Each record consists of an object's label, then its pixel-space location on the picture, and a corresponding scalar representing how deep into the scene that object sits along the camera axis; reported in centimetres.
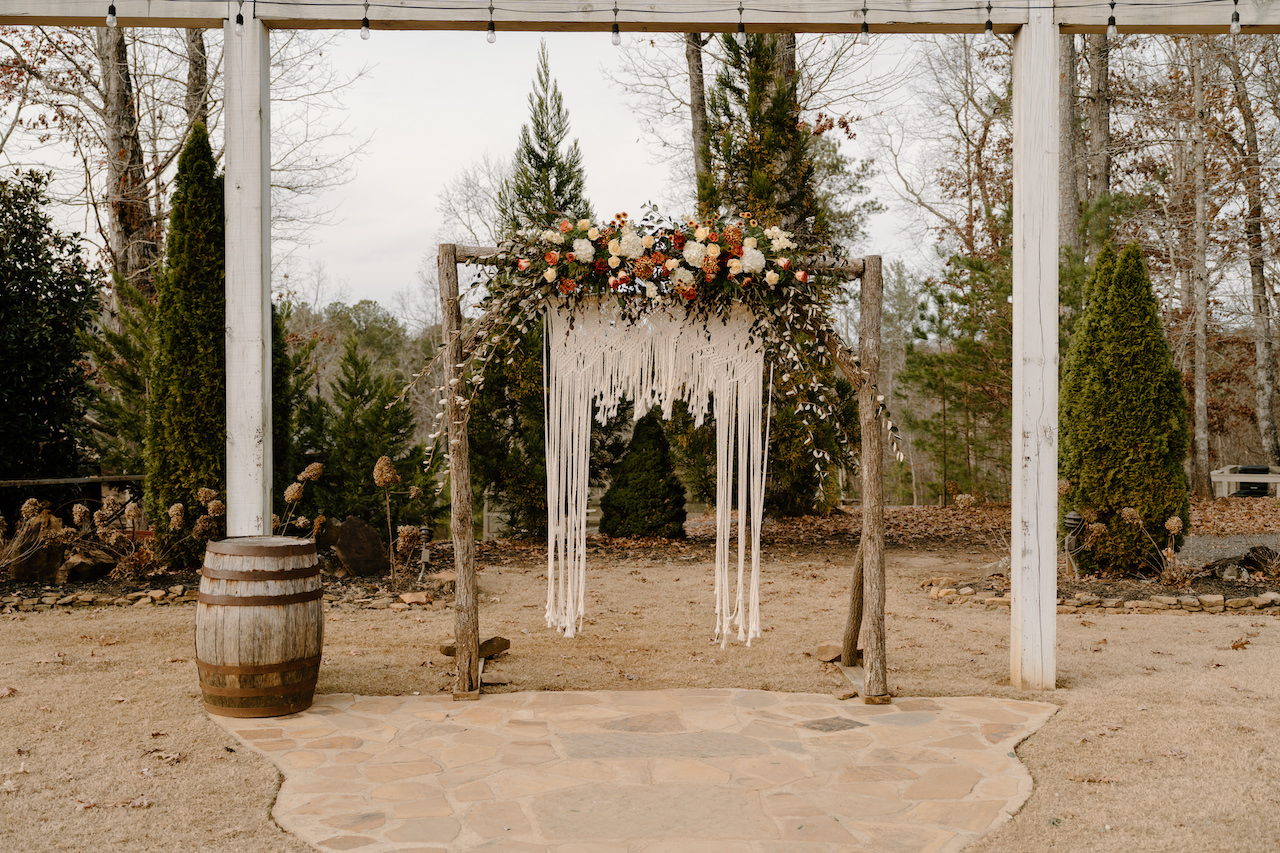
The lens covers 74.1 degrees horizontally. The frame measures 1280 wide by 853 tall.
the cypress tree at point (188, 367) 652
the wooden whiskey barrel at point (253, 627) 350
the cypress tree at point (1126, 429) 652
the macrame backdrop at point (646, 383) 396
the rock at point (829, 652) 446
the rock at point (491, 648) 446
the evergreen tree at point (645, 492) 942
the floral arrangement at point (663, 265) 375
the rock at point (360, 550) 705
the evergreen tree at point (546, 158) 984
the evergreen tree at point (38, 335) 707
